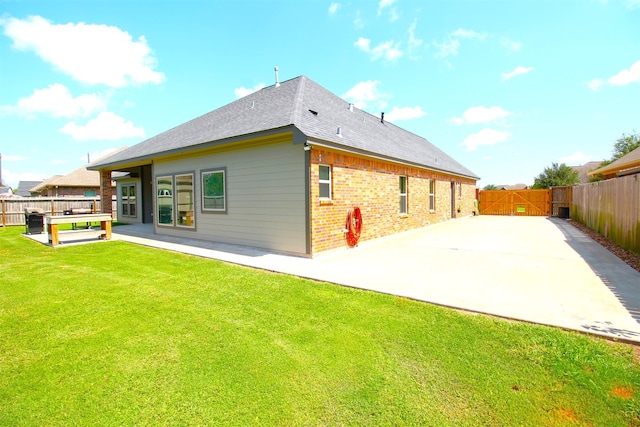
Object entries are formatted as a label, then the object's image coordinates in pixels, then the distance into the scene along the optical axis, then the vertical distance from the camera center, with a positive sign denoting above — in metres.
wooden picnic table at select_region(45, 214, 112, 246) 9.66 -0.64
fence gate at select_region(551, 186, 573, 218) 20.59 -0.21
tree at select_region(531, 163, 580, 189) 41.12 +3.10
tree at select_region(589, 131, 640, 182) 39.91 +7.22
